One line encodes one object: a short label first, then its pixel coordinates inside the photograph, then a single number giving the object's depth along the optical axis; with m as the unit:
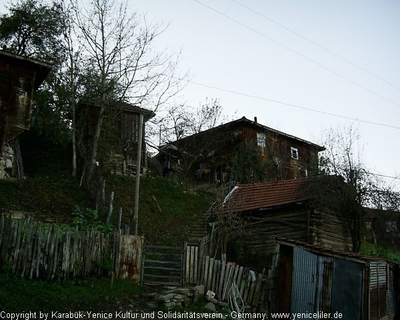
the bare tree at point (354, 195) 15.20
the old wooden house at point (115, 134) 25.16
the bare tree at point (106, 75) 22.72
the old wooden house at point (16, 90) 15.23
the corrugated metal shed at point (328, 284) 9.79
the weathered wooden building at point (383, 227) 17.54
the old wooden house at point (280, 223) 14.61
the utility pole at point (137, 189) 13.75
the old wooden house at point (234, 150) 32.59
